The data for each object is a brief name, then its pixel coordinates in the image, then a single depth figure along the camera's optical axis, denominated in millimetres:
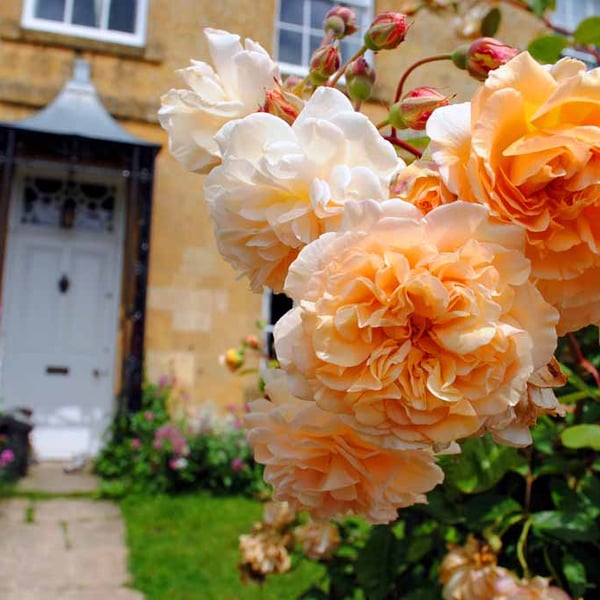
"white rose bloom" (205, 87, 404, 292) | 453
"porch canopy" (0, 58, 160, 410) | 5281
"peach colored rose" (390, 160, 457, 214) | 445
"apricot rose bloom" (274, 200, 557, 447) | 399
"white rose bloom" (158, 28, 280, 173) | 575
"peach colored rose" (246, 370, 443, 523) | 510
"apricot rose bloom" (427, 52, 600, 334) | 409
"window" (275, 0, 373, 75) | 6512
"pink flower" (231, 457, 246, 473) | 4973
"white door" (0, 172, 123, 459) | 5617
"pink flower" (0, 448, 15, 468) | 4695
